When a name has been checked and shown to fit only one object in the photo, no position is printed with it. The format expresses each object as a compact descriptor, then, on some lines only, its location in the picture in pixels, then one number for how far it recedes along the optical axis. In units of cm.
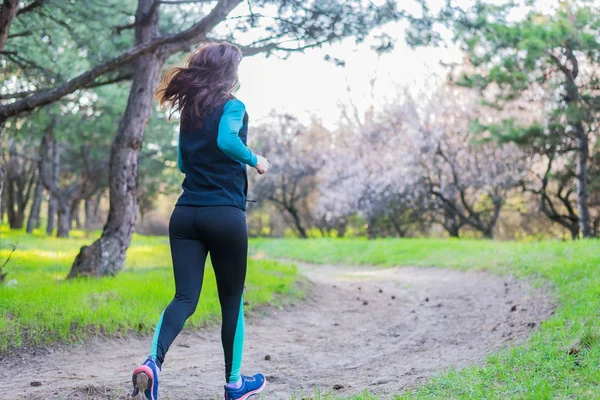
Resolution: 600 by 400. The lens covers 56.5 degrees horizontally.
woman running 296
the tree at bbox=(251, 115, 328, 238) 2656
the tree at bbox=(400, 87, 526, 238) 1897
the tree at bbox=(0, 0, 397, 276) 702
